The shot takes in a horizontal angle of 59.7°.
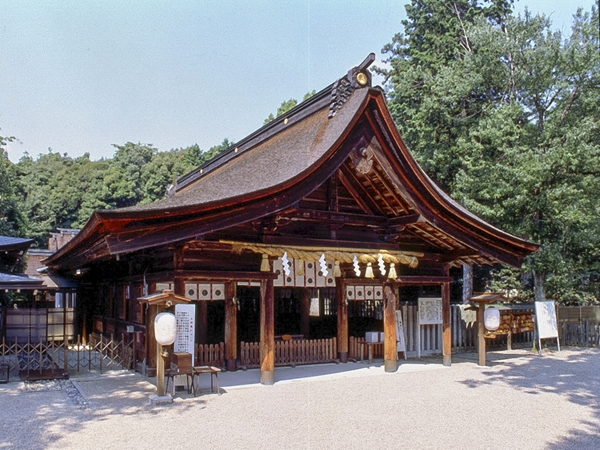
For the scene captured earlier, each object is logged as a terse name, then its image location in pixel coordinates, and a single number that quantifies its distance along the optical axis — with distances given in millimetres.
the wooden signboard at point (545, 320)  16359
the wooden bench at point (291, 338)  13633
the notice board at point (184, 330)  10758
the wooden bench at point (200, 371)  9969
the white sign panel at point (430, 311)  15375
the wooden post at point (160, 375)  9445
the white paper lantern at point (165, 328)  9438
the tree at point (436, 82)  23375
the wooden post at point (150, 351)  11797
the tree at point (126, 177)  51938
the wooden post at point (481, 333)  14047
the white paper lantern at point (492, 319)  14211
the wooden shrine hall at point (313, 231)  10312
